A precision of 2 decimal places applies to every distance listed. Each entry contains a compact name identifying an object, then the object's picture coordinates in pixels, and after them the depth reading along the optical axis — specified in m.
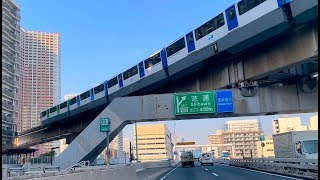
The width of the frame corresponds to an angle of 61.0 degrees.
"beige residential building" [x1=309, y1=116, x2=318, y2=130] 81.61
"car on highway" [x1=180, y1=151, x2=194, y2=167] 40.29
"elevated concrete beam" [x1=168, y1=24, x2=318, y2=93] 16.25
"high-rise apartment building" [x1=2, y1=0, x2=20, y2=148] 68.05
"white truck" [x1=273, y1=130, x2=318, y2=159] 18.01
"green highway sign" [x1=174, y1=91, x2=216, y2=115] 22.41
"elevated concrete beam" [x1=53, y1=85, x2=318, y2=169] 21.59
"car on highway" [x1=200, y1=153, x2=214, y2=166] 43.24
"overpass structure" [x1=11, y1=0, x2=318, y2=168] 15.98
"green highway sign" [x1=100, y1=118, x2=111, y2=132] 15.23
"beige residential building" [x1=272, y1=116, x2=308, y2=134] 94.07
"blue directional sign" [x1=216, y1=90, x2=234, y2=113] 21.87
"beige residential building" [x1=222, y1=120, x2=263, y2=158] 107.08
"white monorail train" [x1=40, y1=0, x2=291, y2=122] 16.12
